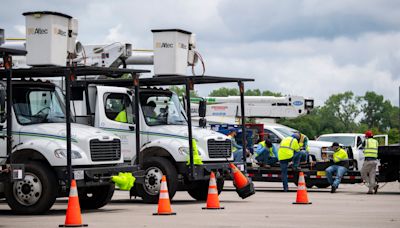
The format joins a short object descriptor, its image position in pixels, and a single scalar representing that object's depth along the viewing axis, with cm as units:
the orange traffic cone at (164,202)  1834
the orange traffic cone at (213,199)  2036
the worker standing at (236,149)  3206
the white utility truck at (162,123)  2273
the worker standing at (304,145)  2995
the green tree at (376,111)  18262
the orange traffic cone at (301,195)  2236
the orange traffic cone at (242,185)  2320
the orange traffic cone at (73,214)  1612
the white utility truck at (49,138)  1894
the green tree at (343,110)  16466
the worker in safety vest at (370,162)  2861
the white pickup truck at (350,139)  3907
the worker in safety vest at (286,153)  2916
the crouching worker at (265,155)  3052
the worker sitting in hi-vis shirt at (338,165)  2909
